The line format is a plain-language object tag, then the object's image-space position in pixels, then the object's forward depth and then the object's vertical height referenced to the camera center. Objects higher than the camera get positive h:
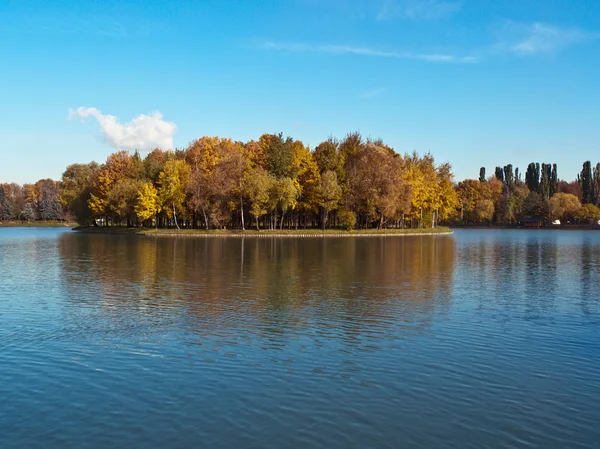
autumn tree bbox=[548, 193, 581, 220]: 174.00 +5.97
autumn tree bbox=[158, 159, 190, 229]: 102.88 +7.88
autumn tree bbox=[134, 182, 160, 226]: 102.38 +4.12
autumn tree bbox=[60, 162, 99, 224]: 126.56 +9.13
